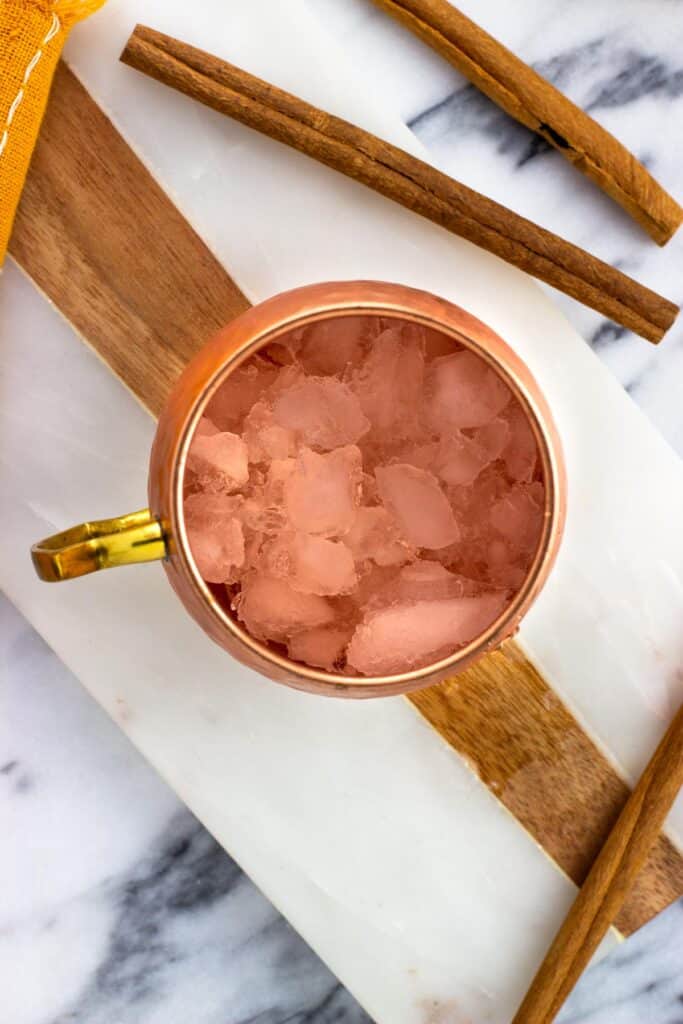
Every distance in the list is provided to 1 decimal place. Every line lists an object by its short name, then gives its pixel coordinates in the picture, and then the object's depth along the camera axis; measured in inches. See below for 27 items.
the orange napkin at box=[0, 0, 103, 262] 17.9
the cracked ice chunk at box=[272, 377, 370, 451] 17.0
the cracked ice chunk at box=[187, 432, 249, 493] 16.8
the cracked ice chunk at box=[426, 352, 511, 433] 16.9
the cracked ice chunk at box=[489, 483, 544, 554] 17.1
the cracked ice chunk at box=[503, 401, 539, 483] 17.0
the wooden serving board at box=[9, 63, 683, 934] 18.5
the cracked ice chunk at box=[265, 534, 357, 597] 17.1
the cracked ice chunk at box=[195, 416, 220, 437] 16.9
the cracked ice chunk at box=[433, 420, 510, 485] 17.1
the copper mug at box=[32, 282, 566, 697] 16.4
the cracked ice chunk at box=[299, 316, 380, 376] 17.0
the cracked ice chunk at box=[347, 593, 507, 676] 16.8
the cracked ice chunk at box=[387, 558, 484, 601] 17.2
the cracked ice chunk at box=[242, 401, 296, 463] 17.1
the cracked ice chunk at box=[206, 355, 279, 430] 17.1
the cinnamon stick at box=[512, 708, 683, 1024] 19.1
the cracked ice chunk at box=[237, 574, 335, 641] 17.0
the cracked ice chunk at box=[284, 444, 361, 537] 17.1
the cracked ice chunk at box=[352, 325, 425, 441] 17.0
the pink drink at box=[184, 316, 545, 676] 16.9
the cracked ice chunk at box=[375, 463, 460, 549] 17.1
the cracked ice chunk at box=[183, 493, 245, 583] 16.8
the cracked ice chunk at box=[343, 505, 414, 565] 17.4
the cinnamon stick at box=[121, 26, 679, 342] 18.2
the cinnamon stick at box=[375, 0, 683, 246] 19.0
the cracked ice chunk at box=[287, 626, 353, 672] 17.0
